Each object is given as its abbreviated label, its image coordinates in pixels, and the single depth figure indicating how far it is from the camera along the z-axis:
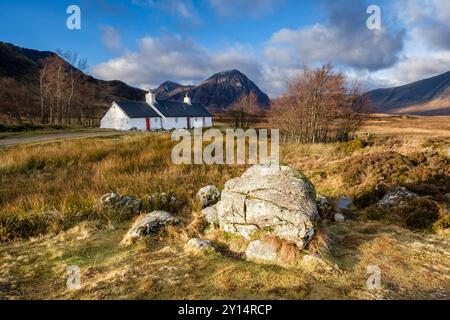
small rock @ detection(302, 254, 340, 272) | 4.76
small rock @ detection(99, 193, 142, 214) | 7.54
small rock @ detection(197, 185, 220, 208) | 8.39
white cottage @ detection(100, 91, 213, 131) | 49.38
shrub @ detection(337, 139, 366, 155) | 19.79
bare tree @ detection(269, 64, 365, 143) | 30.55
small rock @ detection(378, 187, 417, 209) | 8.47
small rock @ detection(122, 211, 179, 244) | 6.03
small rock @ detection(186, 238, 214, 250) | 5.48
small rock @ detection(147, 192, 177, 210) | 8.14
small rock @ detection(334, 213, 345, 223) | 7.65
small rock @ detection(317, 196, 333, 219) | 7.86
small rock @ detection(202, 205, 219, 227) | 6.63
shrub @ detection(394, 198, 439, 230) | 7.18
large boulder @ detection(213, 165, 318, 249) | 5.35
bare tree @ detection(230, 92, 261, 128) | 66.69
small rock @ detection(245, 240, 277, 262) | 5.11
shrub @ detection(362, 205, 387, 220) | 8.07
